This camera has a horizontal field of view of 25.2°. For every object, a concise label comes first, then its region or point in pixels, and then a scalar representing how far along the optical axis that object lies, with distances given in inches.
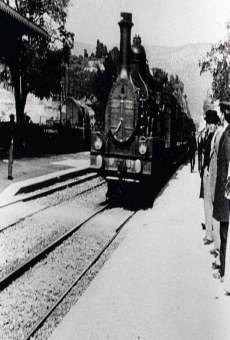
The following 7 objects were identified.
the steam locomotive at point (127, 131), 471.5
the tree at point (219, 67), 857.5
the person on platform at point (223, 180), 223.8
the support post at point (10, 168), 552.4
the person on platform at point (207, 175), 288.6
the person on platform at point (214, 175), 247.6
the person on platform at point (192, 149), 860.9
